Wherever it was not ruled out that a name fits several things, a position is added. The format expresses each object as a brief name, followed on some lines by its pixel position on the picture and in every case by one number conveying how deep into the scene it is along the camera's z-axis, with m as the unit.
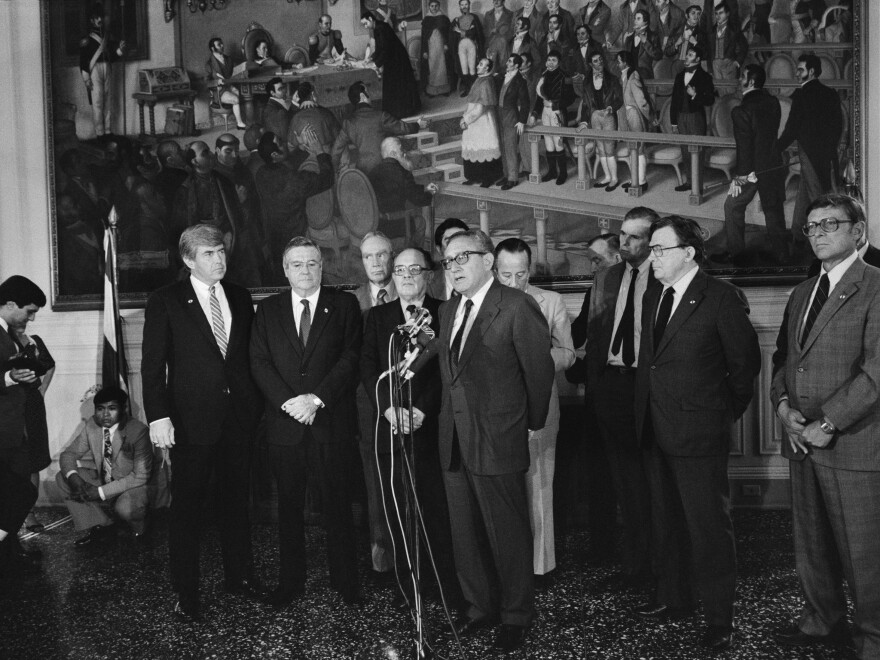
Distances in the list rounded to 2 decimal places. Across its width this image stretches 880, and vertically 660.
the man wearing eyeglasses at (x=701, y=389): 2.95
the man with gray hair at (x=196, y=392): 3.47
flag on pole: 5.42
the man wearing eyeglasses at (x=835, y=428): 2.73
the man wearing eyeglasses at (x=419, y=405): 3.42
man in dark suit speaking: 2.97
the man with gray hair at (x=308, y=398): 3.49
